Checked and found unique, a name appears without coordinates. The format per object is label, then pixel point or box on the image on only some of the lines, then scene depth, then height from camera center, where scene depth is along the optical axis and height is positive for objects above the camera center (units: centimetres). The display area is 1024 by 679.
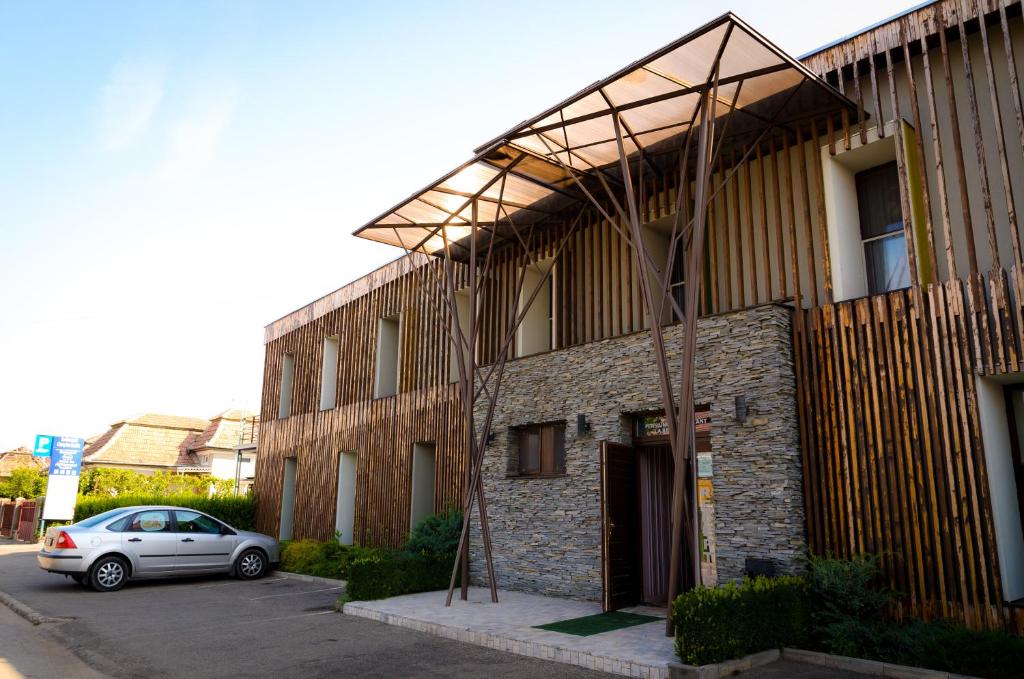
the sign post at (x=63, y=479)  2298 +39
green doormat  803 -149
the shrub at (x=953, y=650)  577 -127
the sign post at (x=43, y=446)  2402 +150
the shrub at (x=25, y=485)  3170 +27
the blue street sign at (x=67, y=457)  2328 +111
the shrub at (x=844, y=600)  683 -103
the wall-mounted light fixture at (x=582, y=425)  1067 +101
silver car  1251 -103
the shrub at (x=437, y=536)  1234 -73
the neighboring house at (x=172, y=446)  4206 +275
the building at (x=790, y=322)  730 +207
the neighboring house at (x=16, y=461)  4410 +186
